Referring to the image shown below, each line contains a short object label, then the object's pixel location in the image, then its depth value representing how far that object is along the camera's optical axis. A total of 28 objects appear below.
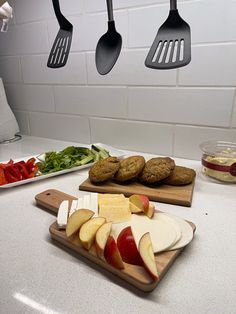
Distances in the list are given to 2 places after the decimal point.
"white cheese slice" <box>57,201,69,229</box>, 0.44
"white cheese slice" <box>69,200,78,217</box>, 0.47
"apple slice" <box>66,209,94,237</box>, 0.41
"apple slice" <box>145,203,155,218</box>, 0.46
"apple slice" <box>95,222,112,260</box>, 0.37
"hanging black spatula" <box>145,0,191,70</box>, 0.44
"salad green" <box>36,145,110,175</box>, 0.73
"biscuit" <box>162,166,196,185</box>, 0.60
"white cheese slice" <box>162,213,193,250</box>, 0.39
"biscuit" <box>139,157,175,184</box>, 0.60
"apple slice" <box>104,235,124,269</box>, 0.35
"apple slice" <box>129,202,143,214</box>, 0.47
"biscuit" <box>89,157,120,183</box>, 0.62
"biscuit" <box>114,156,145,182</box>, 0.61
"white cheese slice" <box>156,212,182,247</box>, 0.40
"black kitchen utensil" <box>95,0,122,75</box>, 0.51
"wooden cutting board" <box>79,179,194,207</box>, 0.55
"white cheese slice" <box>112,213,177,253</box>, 0.38
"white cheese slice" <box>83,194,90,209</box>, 0.49
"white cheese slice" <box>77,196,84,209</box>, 0.49
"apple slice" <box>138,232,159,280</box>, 0.33
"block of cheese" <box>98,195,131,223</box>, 0.46
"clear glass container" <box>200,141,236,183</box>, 0.62
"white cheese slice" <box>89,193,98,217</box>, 0.48
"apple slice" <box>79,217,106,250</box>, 0.38
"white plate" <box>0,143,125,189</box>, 0.62
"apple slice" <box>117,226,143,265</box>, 0.36
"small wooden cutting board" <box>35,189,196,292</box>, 0.33
